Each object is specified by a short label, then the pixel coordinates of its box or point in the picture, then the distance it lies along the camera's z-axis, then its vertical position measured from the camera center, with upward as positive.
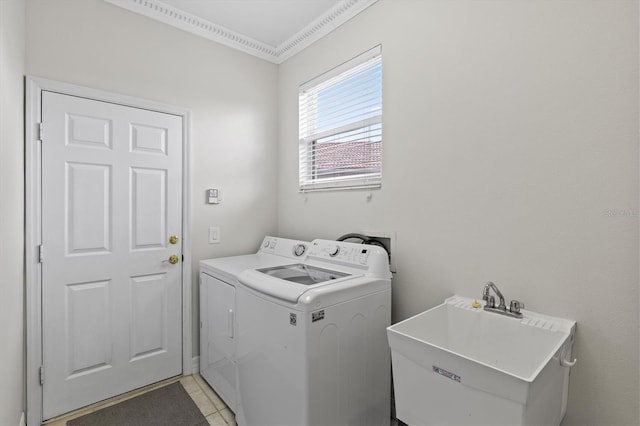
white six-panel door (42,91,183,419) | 1.83 -0.23
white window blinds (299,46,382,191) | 2.01 +0.62
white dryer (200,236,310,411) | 1.91 -0.62
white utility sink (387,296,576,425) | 0.94 -0.55
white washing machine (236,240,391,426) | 1.36 -0.63
